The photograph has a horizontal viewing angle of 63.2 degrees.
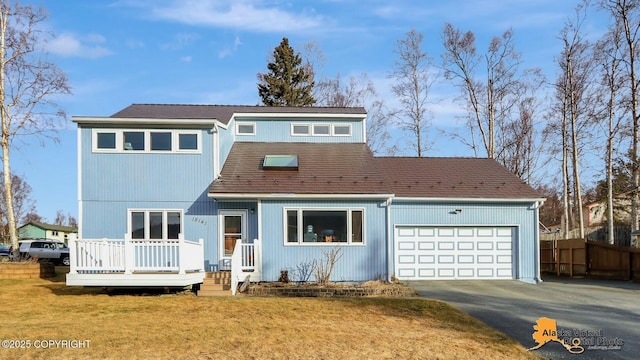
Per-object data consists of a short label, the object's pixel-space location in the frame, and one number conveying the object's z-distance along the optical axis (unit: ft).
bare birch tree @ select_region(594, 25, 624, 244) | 71.77
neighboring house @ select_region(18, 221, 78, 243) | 216.54
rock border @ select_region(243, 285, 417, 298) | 44.52
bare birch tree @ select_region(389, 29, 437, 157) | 104.12
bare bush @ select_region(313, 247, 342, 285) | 49.11
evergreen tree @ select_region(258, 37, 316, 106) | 125.18
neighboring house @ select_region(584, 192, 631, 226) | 105.70
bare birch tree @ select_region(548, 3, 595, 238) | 81.05
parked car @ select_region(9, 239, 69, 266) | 89.04
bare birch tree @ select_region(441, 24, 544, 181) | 99.55
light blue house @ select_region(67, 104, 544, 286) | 48.06
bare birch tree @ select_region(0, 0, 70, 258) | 59.41
